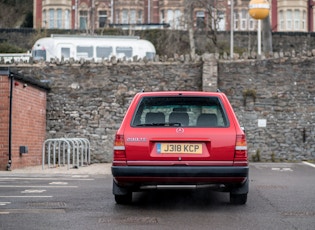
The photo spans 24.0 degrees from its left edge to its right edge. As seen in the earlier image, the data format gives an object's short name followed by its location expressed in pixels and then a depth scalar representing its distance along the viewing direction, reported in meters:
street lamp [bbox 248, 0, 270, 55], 32.72
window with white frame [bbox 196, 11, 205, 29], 55.30
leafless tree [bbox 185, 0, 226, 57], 45.69
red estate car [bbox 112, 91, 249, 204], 10.01
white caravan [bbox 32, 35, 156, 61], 34.00
